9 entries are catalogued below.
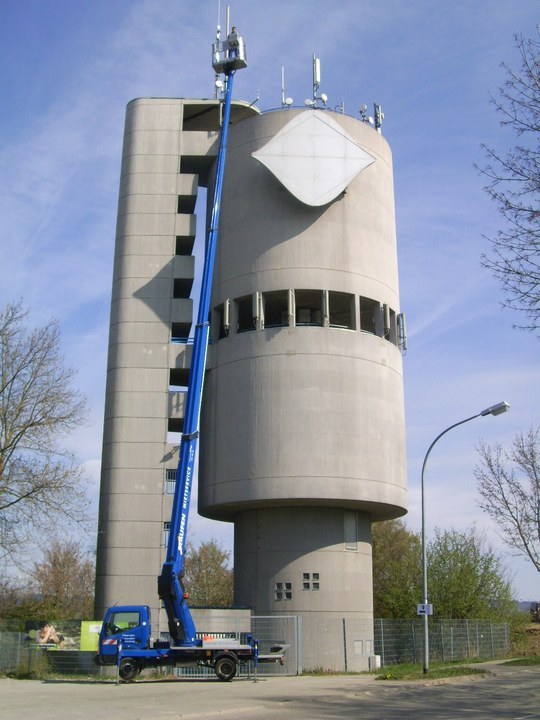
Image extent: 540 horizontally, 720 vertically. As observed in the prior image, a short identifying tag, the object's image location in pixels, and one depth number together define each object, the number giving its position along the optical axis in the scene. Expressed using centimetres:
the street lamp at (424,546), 2828
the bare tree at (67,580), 5940
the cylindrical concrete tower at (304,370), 3409
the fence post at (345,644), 3362
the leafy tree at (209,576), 6706
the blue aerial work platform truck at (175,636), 2714
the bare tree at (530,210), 1512
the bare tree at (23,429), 3195
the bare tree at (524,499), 3941
